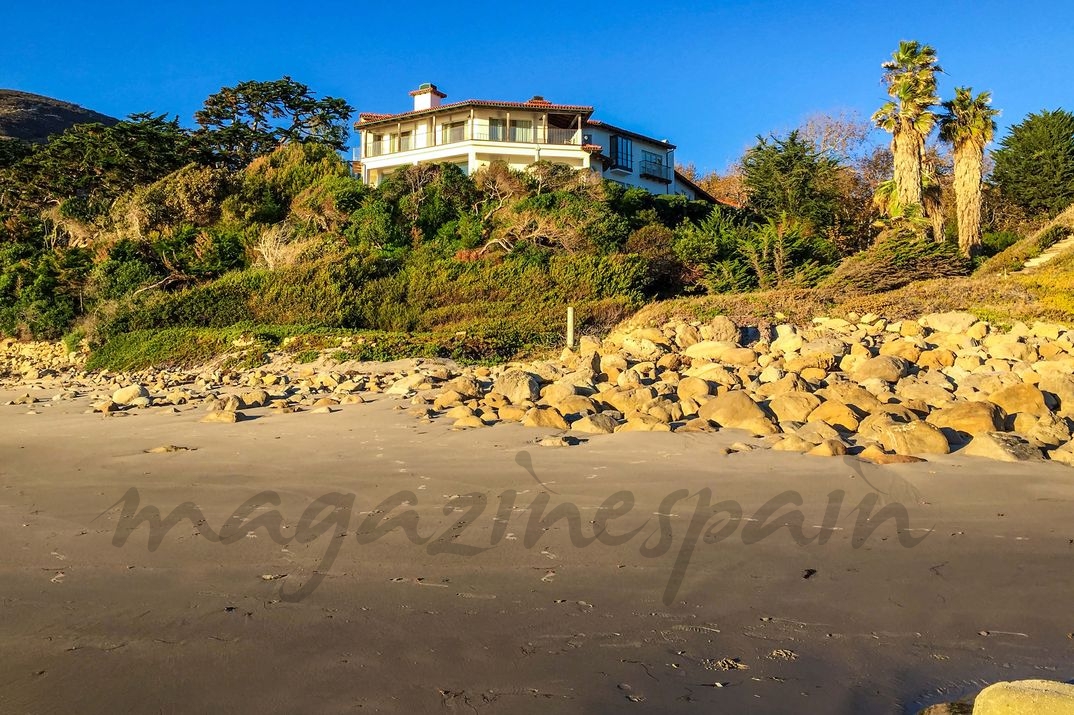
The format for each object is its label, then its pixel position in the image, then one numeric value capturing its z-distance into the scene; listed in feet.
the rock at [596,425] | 26.91
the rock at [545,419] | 27.99
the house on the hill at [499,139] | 134.00
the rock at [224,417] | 30.89
